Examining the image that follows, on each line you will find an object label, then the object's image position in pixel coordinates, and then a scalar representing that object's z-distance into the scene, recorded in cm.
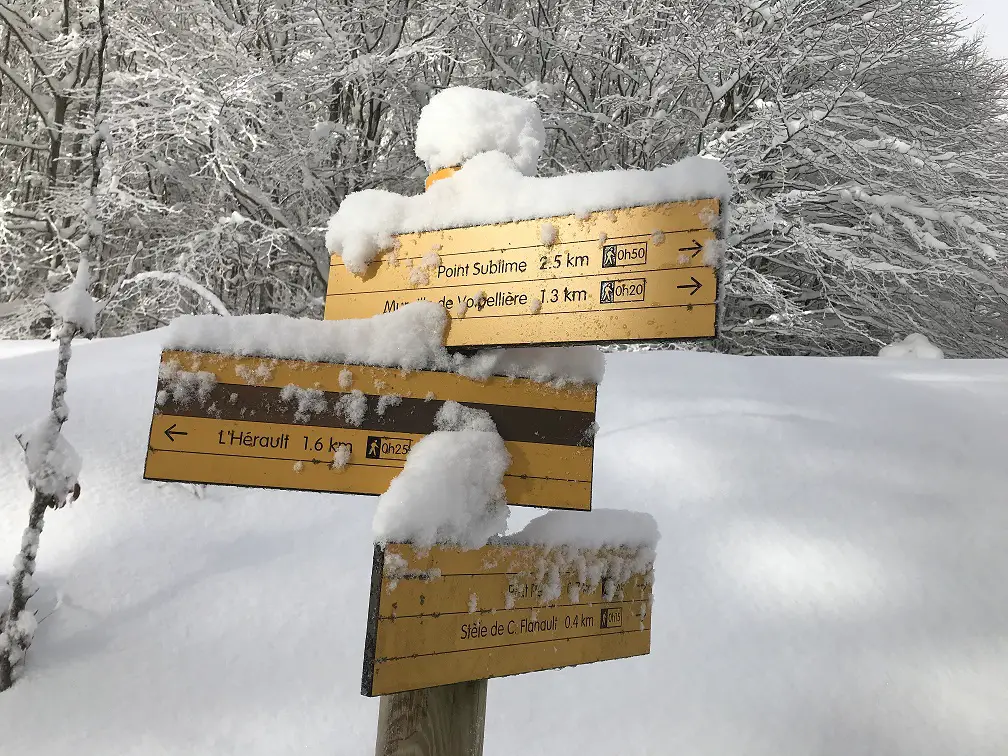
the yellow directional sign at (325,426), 118
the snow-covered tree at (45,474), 240
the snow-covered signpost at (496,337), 104
